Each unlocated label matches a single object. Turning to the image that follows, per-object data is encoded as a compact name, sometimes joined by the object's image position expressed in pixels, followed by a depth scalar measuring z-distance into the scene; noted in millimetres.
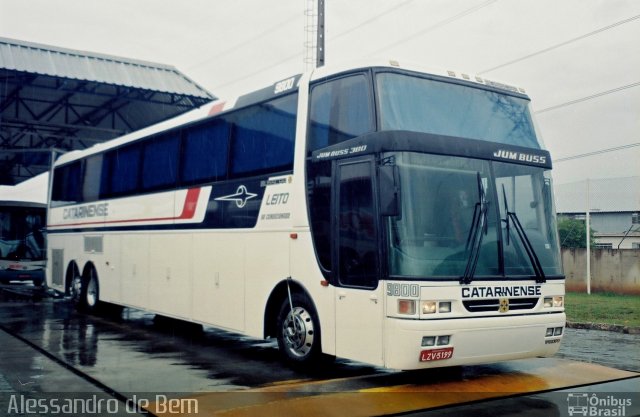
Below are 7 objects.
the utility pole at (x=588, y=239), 18622
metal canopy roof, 20906
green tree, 19547
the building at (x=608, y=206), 17984
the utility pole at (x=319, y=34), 19609
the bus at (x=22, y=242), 24672
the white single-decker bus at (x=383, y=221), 7188
